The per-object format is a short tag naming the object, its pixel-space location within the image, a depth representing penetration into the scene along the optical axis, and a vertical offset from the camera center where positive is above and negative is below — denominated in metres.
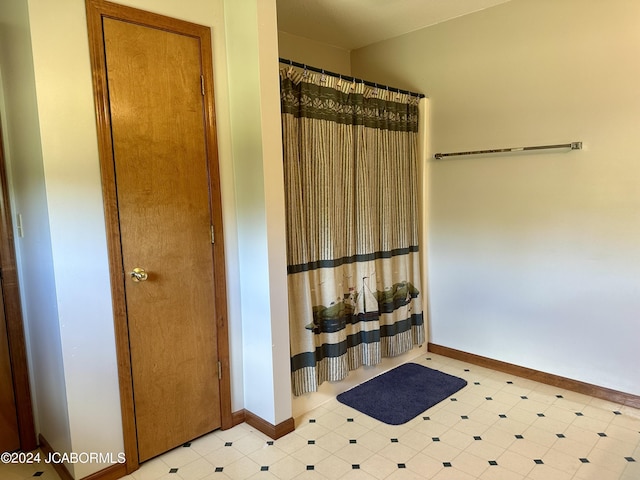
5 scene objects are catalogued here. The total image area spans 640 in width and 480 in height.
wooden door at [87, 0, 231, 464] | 1.92 -0.07
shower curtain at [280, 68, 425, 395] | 2.42 -0.17
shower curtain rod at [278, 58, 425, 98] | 2.34 +0.73
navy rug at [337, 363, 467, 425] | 2.55 -1.27
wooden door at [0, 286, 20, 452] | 2.18 -0.98
